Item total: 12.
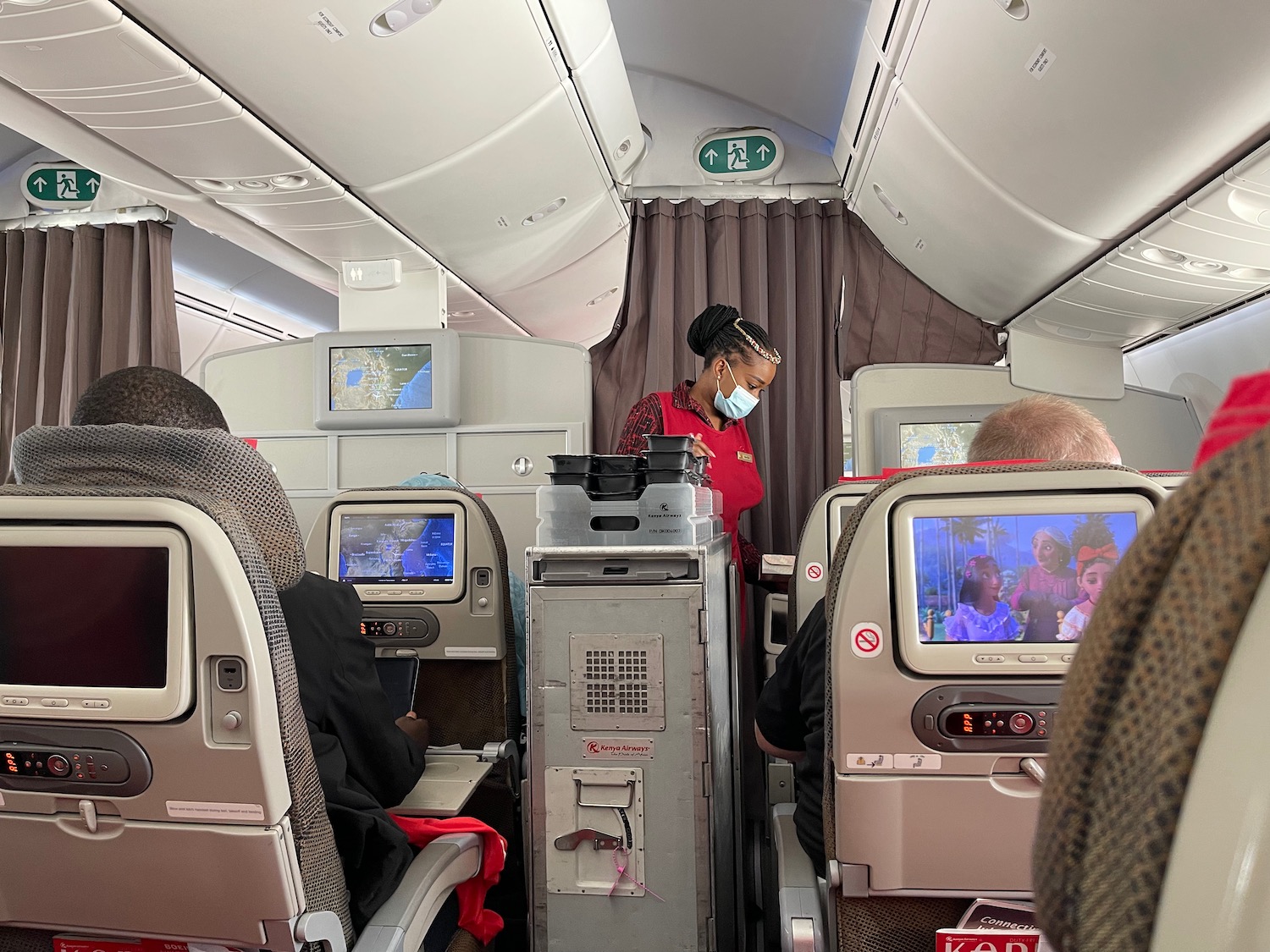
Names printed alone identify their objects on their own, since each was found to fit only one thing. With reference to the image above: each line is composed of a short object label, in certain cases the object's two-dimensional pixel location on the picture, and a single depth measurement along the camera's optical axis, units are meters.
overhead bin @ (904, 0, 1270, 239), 2.03
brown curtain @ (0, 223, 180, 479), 5.43
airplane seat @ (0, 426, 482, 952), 1.34
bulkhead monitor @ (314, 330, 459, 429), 4.68
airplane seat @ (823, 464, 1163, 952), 1.43
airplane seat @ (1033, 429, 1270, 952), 0.35
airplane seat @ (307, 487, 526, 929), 2.78
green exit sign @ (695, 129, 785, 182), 4.92
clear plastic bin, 2.42
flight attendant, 3.78
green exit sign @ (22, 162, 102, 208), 5.54
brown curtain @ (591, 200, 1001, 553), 4.70
